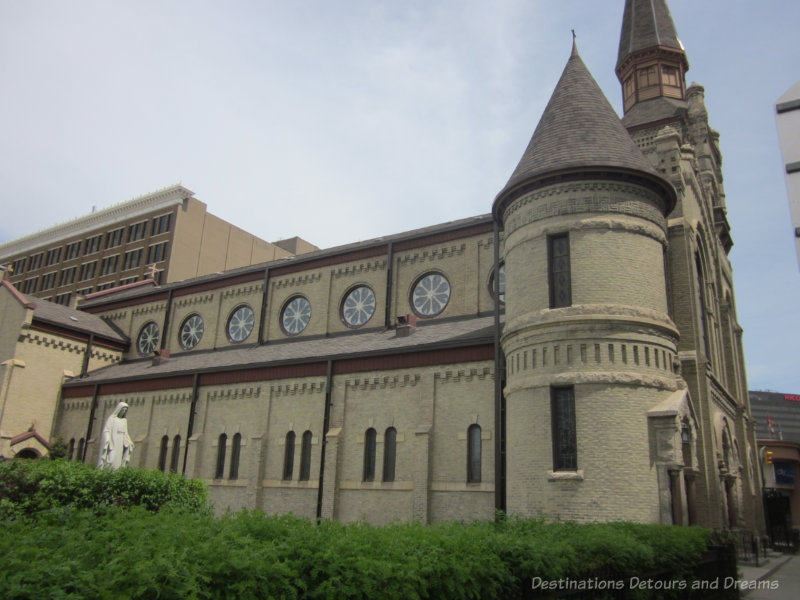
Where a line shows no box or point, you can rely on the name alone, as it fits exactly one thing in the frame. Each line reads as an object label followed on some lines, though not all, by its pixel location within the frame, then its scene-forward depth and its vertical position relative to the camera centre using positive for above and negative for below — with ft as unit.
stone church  61.52 +16.33
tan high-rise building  217.56 +83.11
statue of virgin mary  73.92 +4.77
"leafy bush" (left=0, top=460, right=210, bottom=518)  55.83 -0.30
